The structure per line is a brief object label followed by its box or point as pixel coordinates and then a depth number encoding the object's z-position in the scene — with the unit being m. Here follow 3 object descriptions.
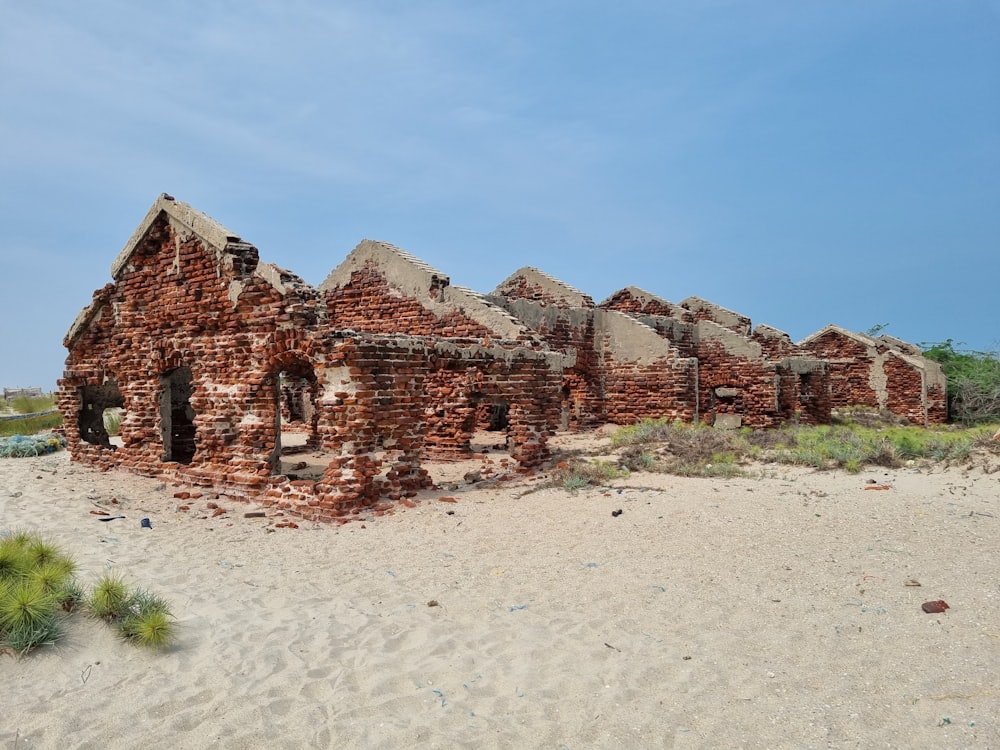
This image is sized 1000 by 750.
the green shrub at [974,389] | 22.66
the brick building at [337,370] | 8.43
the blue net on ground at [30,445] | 13.55
